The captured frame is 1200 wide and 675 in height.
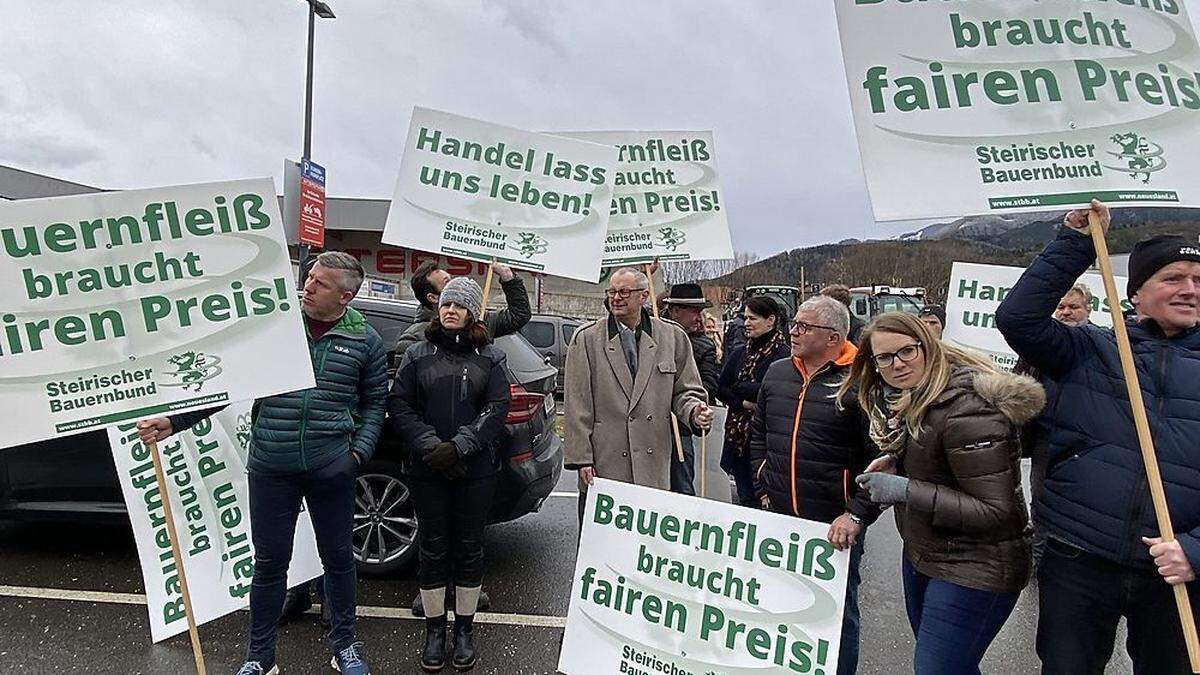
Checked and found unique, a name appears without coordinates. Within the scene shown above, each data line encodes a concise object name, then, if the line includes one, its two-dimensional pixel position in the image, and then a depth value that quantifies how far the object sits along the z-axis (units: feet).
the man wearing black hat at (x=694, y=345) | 11.71
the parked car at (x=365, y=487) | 13.30
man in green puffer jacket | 9.39
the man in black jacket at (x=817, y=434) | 8.57
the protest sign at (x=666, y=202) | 14.92
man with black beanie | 6.17
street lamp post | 35.17
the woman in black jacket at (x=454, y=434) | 10.27
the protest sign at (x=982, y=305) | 16.01
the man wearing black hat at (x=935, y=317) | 17.74
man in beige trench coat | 10.62
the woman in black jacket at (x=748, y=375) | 13.92
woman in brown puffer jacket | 6.57
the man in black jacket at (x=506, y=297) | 13.00
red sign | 34.47
